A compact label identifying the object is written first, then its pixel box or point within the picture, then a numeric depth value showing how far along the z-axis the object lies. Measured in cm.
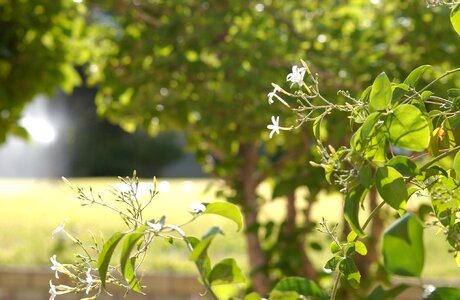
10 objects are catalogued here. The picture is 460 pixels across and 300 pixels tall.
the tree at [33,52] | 455
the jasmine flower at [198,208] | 126
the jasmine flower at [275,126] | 130
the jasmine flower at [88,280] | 128
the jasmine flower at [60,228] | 133
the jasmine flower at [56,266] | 130
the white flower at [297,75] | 131
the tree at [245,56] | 337
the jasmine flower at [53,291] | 126
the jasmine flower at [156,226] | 120
